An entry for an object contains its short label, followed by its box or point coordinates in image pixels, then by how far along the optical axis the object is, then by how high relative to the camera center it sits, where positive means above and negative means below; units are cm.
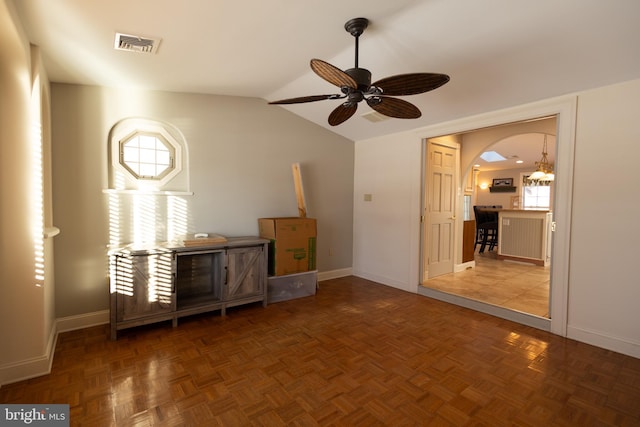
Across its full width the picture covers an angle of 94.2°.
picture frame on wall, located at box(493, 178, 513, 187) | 1077 +90
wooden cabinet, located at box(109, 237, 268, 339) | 284 -87
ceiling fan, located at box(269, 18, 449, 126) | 190 +81
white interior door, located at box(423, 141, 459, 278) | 459 -2
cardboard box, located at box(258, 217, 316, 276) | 384 -54
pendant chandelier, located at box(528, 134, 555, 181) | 712 +84
